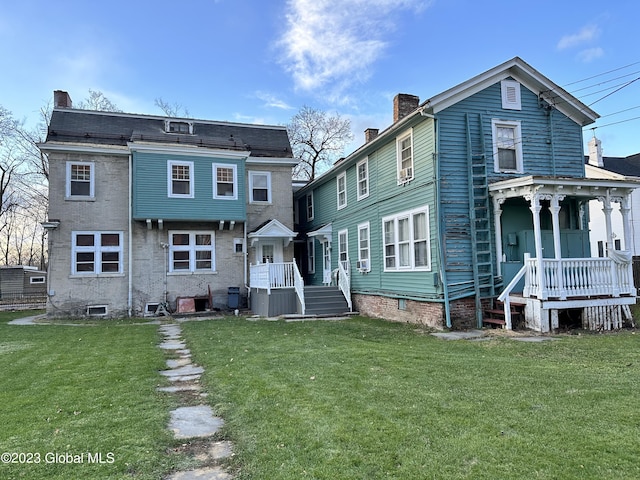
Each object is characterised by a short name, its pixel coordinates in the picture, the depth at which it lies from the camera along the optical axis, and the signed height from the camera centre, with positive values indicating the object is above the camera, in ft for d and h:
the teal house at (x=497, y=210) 33.99 +4.82
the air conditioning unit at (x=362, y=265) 50.38 +0.37
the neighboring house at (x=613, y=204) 75.25 +9.77
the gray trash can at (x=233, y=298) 57.88 -3.45
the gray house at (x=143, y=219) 54.49 +6.99
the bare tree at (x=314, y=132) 117.70 +36.58
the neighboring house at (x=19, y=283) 94.27 -1.19
